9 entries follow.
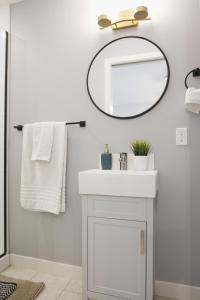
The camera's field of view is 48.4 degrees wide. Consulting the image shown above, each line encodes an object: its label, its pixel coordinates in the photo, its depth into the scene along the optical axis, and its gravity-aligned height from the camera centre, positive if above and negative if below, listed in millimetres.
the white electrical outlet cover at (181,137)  1541 +83
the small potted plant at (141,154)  1577 -39
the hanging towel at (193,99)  1375 +310
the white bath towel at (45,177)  1753 -235
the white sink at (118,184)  1285 -213
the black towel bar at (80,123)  1784 +203
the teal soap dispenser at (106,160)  1668 -88
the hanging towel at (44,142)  1780 +48
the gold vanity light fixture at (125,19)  1558 +934
